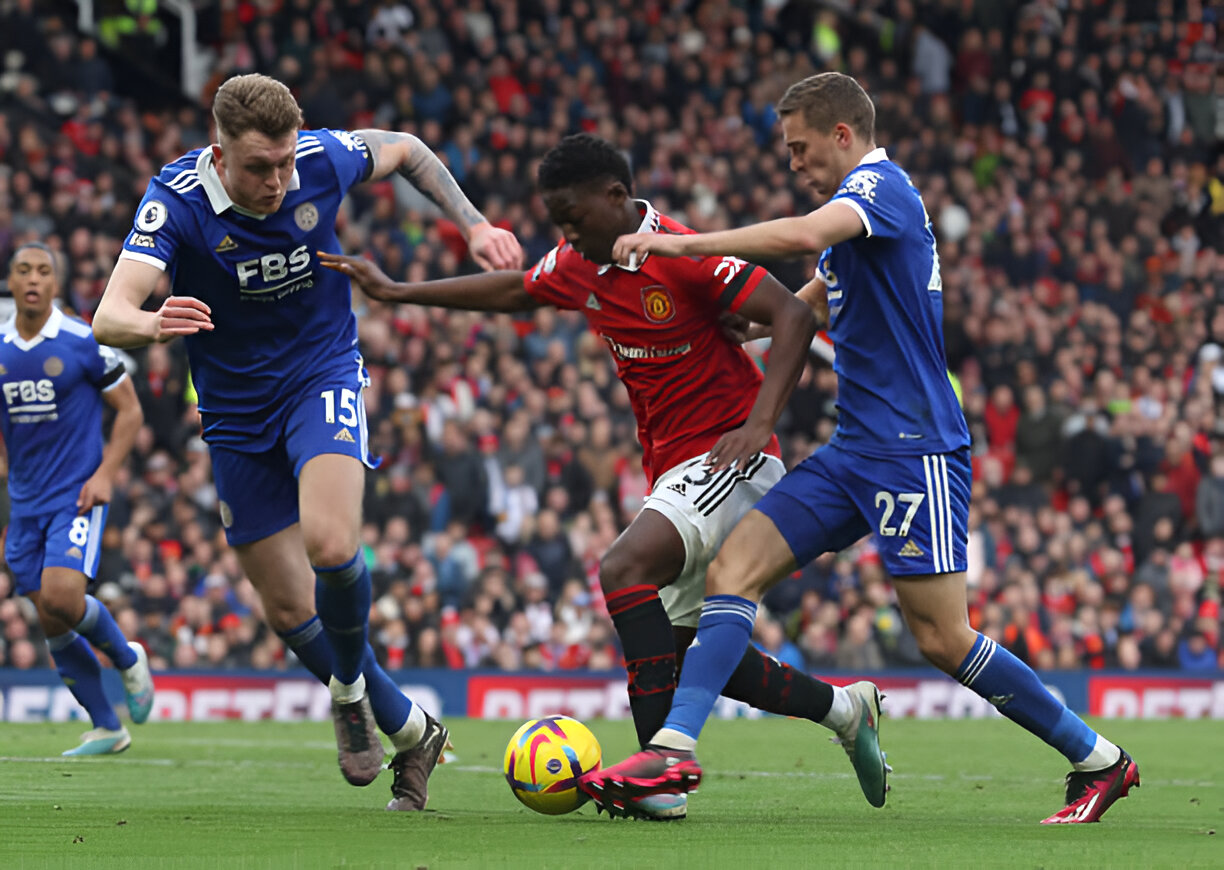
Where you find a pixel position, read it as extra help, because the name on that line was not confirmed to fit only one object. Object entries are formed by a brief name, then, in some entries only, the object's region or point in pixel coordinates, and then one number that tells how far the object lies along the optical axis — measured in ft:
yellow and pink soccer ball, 42.98
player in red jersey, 44.52
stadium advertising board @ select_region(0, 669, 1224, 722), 97.25
